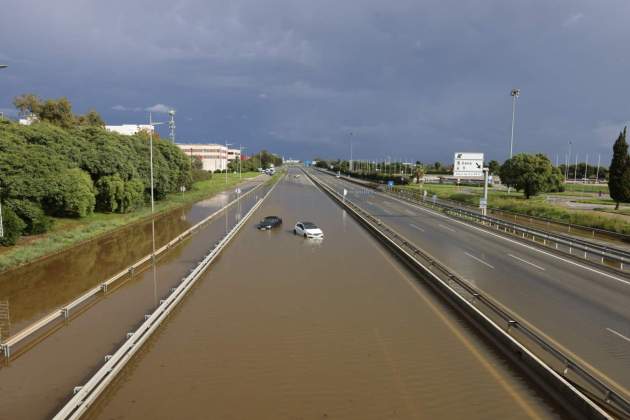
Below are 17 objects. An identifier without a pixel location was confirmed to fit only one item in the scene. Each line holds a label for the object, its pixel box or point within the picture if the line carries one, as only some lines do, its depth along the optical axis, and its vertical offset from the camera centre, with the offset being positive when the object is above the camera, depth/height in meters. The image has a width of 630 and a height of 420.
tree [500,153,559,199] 57.31 +0.22
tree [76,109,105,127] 78.93 +9.93
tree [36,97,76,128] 65.88 +8.92
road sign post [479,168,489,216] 40.47 -2.70
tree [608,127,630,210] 50.38 +0.54
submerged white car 30.19 -4.34
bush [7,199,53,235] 27.55 -3.27
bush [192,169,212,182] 93.62 -1.16
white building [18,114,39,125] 66.97 +8.26
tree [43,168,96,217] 31.92 -2.15
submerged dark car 34.31 -4.33
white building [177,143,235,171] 185.25 +7.58
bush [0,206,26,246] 25.02 -3.64
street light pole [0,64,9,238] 23.47 -3.56
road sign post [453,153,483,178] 48.22 +1.20
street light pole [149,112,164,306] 17.04 -5.11
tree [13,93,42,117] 65.62 +10.16
